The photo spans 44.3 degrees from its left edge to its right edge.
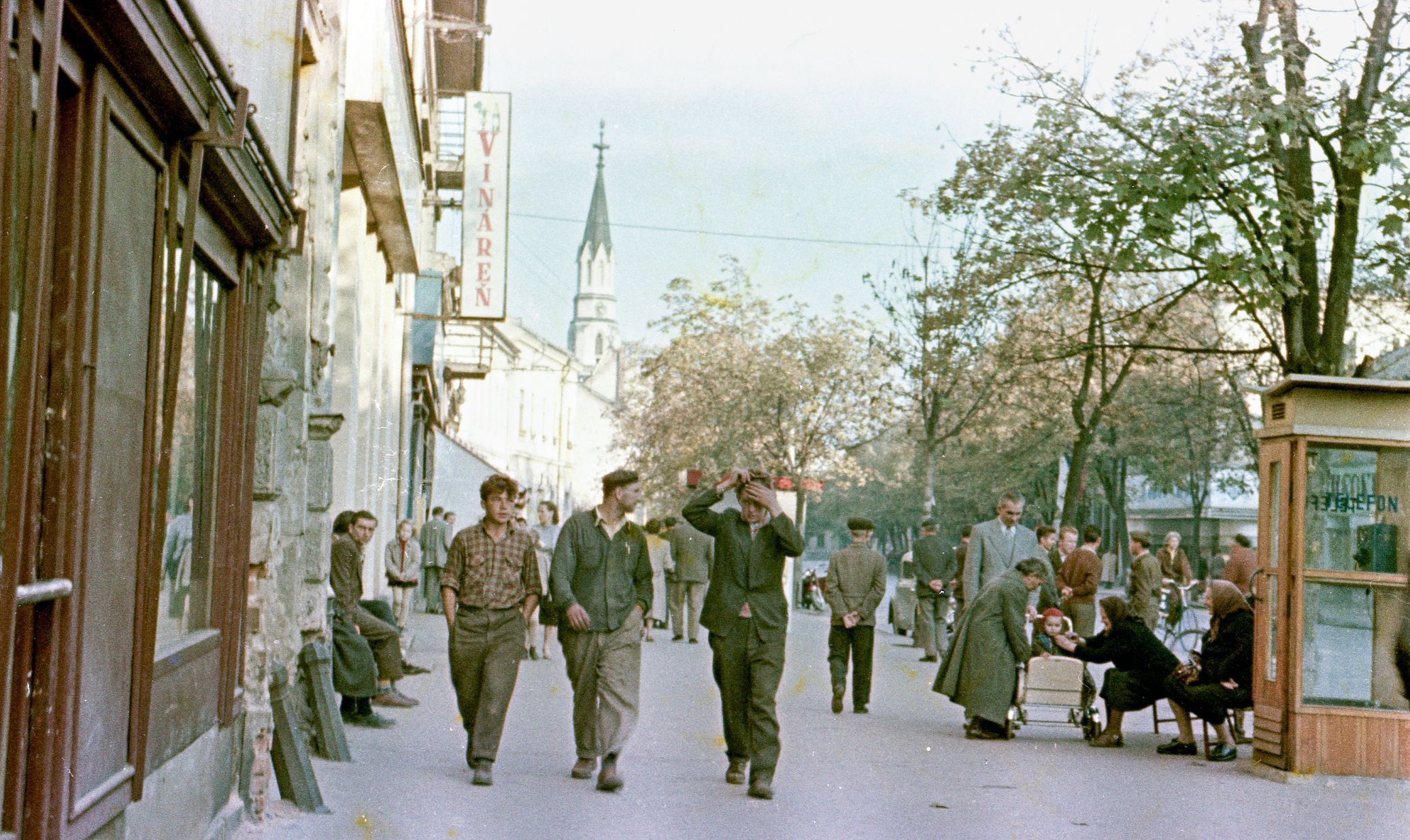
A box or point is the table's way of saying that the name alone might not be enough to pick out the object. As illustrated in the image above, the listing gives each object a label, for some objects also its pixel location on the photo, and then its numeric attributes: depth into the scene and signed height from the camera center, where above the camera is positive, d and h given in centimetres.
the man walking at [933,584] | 2138 -109
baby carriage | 1302 -140
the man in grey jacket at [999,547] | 1608 -45
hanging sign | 2470 +398
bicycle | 2447 -165
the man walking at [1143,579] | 1939 -86
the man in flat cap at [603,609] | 1006 -72
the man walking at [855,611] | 1473 -101
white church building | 3177 +244
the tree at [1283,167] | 1427 +287
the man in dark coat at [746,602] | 1005 -66
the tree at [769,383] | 4706 +297
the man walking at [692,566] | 2317 -104
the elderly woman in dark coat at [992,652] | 1286 -115
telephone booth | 1067 -42
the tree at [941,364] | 2564 +229
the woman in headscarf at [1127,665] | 1238 -116
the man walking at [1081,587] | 1760 -88
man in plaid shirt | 1004 -72
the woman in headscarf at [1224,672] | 1177 -114
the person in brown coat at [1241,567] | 2119 -74
